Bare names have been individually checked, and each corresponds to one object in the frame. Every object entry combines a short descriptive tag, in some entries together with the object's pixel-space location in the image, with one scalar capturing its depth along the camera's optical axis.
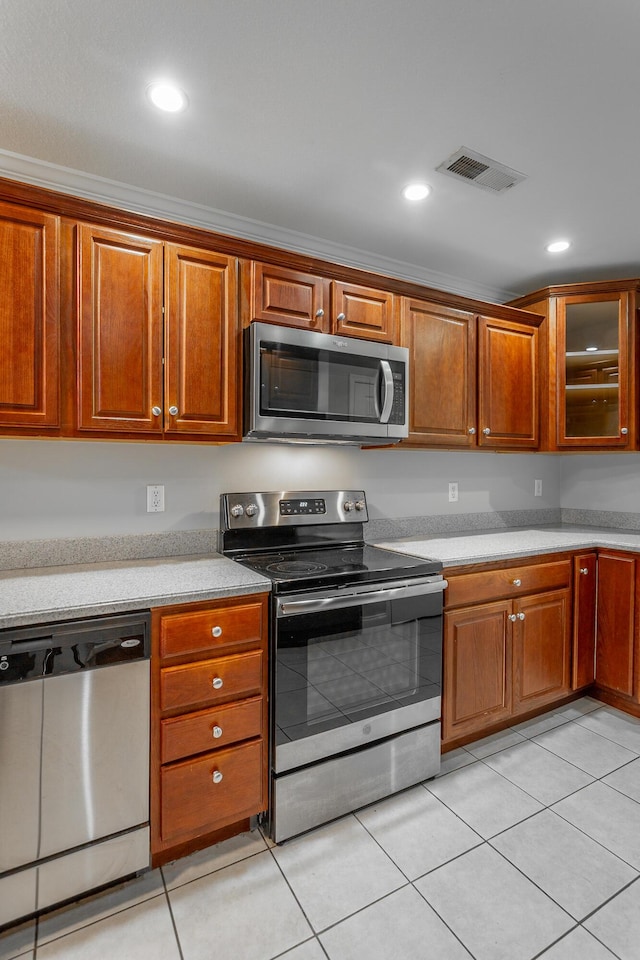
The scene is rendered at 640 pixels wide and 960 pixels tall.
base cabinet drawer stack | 1.65
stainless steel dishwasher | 1.44
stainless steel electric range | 1.83
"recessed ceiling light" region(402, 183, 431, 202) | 2.10
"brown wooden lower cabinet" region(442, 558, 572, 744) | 2.29
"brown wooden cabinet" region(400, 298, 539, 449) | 2.57
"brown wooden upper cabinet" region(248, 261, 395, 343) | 2.13
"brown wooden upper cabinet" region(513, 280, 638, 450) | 2.92
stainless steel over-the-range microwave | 2.04
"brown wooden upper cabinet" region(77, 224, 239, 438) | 1.81
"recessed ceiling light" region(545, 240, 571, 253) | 2.65
